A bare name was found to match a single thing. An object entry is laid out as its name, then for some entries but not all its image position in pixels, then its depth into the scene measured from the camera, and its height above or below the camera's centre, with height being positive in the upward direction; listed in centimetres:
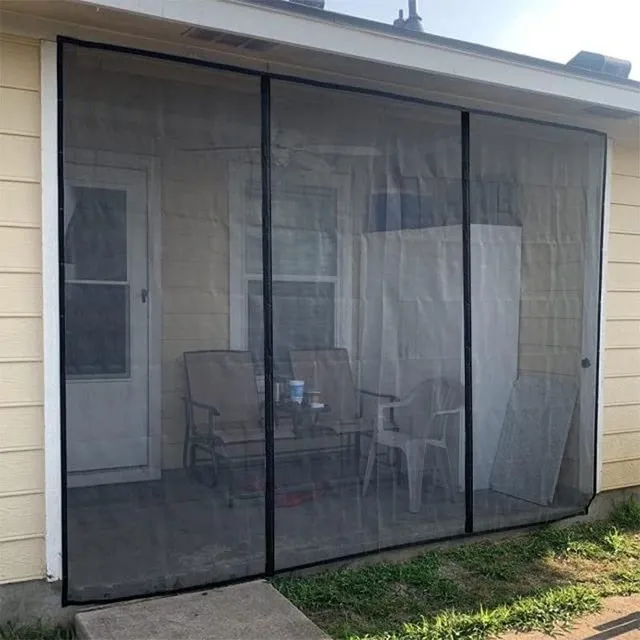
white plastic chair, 379 -62
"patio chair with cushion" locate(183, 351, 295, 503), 330 -48
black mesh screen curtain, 300 -7
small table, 340 -49
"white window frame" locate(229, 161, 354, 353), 326 +23
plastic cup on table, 343 -39
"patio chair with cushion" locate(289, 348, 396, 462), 347 -39
